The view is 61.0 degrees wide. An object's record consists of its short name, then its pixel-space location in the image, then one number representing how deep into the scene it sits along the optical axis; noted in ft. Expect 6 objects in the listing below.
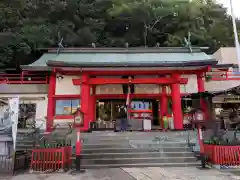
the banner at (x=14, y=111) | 25.57
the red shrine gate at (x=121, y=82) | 41.81
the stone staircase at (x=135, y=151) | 27.32
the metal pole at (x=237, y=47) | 33.42
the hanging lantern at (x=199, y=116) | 28.07
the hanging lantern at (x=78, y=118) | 28.55
